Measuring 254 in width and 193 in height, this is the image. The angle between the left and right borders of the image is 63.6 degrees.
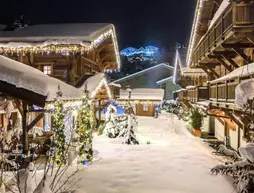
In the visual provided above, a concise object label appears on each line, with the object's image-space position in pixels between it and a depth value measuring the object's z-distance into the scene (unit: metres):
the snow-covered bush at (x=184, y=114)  21.90
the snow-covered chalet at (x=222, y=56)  7.86
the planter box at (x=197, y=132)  16.08
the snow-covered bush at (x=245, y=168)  3.88
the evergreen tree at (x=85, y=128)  8.66
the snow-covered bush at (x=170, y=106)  30.00
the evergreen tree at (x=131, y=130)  12.41
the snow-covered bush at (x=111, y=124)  13.82
